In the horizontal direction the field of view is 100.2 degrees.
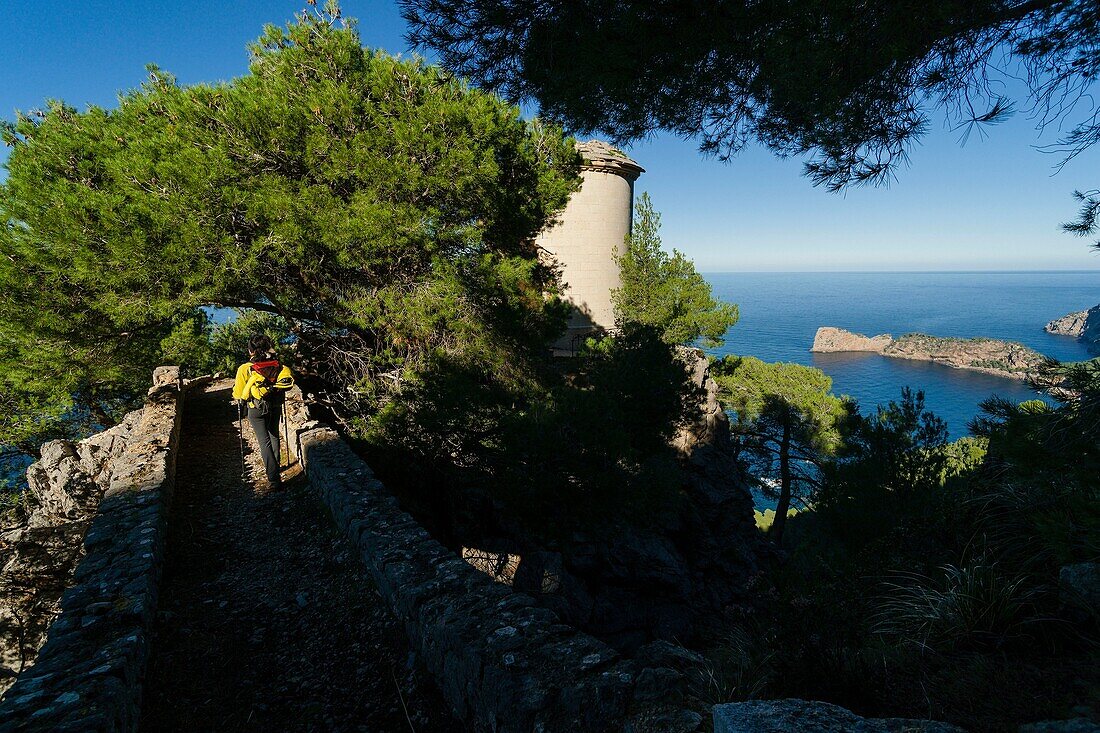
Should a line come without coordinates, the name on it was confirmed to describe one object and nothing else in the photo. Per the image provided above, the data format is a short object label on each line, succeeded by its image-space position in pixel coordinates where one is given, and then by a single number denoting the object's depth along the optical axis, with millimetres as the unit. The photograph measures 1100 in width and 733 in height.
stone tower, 21219
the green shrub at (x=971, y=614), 2918
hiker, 6742
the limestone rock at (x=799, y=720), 1855
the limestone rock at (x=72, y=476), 6289
